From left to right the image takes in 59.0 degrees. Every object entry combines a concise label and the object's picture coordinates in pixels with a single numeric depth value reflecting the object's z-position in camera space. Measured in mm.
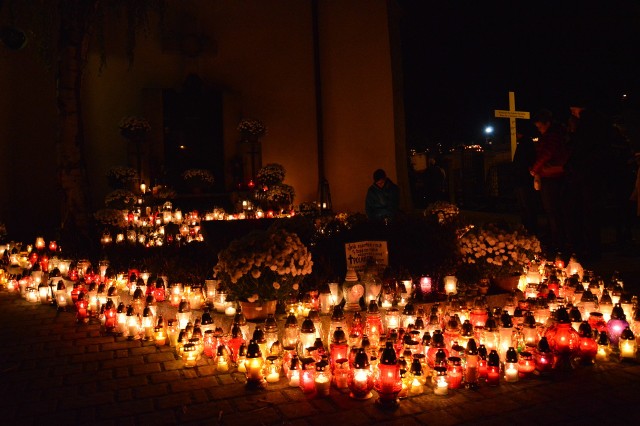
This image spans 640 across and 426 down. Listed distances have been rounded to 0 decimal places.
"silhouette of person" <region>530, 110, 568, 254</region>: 7809
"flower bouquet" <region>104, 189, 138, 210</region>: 10436
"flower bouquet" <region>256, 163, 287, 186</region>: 11836
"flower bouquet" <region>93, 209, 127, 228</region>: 9273
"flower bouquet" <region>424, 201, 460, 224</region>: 8297
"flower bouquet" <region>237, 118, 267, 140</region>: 12445
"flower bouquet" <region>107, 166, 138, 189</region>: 11156
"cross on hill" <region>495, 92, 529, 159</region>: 12195
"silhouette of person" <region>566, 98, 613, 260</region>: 7453
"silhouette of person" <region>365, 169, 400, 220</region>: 8062
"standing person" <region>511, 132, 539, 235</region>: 8688
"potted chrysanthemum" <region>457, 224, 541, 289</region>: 5426
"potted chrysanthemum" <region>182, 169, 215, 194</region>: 12219
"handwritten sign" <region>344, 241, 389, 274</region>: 5434
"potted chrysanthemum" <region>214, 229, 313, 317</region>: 4570
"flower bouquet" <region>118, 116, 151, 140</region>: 11633
